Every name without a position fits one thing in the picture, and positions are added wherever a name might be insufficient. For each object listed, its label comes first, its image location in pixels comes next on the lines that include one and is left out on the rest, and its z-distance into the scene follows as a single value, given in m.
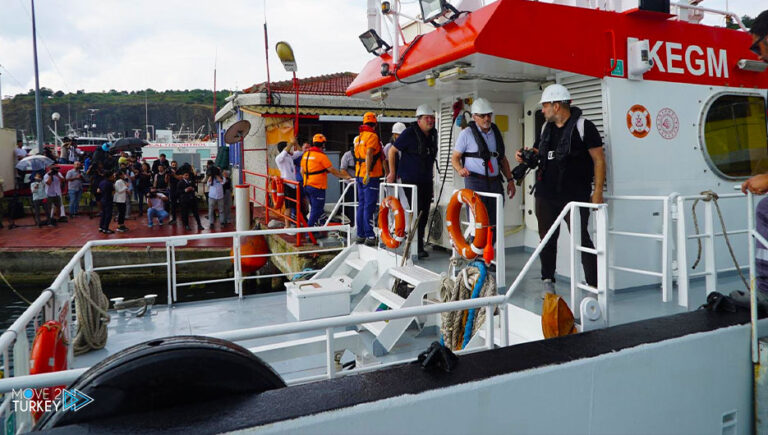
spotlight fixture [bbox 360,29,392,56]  5.88
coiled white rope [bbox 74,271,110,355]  4.70
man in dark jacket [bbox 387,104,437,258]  6.16
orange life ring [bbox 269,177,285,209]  10.29
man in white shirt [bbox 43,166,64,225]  14.58
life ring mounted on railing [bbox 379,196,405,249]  5.55
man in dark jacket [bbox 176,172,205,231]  13.90
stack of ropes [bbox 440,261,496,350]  4.12
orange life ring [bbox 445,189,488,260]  4.29
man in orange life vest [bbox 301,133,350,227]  8.45
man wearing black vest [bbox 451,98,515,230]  5.17
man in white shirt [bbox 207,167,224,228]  14.06
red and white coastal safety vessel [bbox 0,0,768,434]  1.86
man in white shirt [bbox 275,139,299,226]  10.42
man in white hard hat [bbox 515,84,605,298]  4.25
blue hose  4.11
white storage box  5.25
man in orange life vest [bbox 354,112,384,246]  6.95
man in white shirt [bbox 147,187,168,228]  14.47
